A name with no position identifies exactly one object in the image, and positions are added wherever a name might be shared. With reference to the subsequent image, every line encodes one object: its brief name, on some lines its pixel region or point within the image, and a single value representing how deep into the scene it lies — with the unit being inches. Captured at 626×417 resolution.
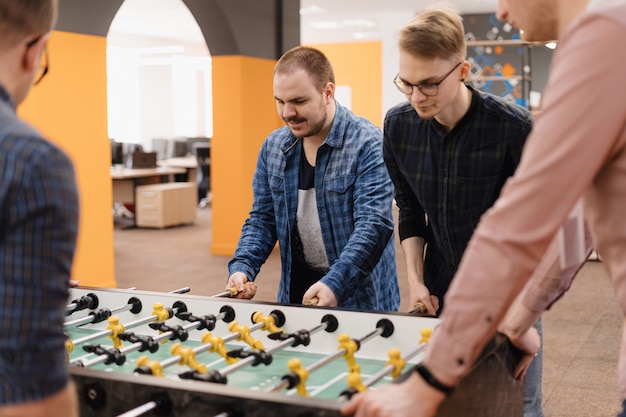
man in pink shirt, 45.9
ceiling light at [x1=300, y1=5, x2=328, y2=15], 517.1
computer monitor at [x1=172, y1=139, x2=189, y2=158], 589.3
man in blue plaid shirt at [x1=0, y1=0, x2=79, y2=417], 43.0
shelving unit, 436.9
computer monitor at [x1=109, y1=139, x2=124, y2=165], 490.3
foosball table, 58.0
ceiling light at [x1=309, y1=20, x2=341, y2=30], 600.9
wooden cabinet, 417.7
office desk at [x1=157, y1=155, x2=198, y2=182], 505.3
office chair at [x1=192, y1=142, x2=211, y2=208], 502.3
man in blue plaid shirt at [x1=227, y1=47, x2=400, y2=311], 108.2
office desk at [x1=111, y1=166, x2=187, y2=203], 414.2
